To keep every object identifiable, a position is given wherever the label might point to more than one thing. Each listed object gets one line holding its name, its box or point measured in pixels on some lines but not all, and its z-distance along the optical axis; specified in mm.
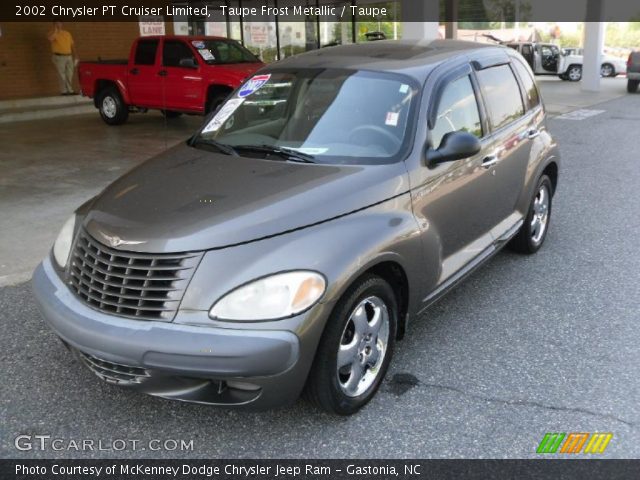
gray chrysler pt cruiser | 2670
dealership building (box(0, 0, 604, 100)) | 16497
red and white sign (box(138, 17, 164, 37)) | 14771
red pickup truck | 11766
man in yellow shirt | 16281
